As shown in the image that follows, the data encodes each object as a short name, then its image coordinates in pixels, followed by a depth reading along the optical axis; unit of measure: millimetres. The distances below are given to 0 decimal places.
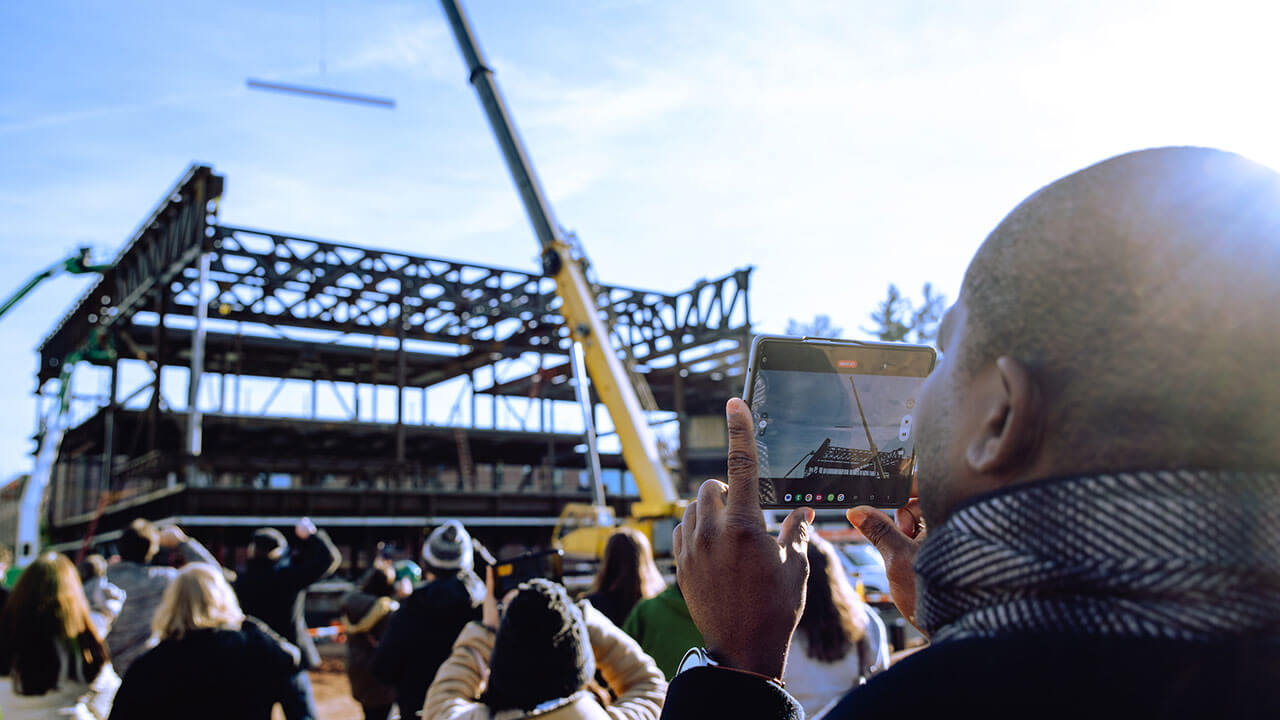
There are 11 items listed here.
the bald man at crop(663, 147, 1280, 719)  834
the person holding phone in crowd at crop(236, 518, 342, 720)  6176
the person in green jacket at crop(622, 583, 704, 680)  3883
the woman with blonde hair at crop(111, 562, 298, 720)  3832
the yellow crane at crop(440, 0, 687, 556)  13602
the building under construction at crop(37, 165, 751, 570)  20750
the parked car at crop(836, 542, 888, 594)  16469
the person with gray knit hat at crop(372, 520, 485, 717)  4887
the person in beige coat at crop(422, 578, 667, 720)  2977
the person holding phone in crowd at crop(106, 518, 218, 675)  5832
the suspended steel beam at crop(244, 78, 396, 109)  17000
